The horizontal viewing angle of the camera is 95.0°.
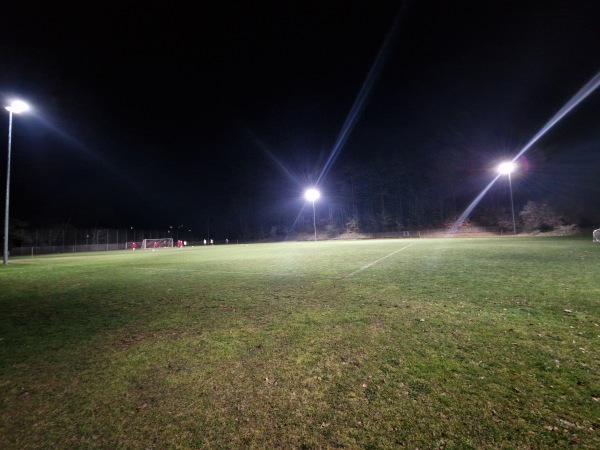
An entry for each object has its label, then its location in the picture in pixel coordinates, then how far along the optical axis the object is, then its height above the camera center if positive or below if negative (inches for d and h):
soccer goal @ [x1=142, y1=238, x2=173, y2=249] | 1937.5 +8.1
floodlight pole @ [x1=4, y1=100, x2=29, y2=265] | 627.5 +320.6
